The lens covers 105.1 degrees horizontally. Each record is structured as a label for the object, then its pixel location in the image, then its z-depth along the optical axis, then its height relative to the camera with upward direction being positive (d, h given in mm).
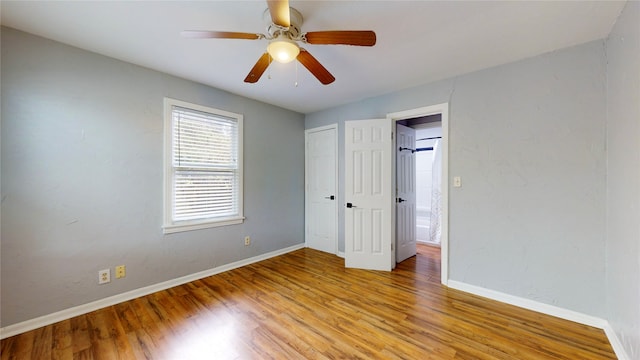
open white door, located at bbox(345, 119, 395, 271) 3229 -194
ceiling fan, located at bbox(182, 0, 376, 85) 1432 +915
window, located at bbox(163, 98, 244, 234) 2785 +164
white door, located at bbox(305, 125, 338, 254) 3996 -144
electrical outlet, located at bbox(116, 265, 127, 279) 2406 -906
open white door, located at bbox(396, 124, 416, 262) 3518 -178
